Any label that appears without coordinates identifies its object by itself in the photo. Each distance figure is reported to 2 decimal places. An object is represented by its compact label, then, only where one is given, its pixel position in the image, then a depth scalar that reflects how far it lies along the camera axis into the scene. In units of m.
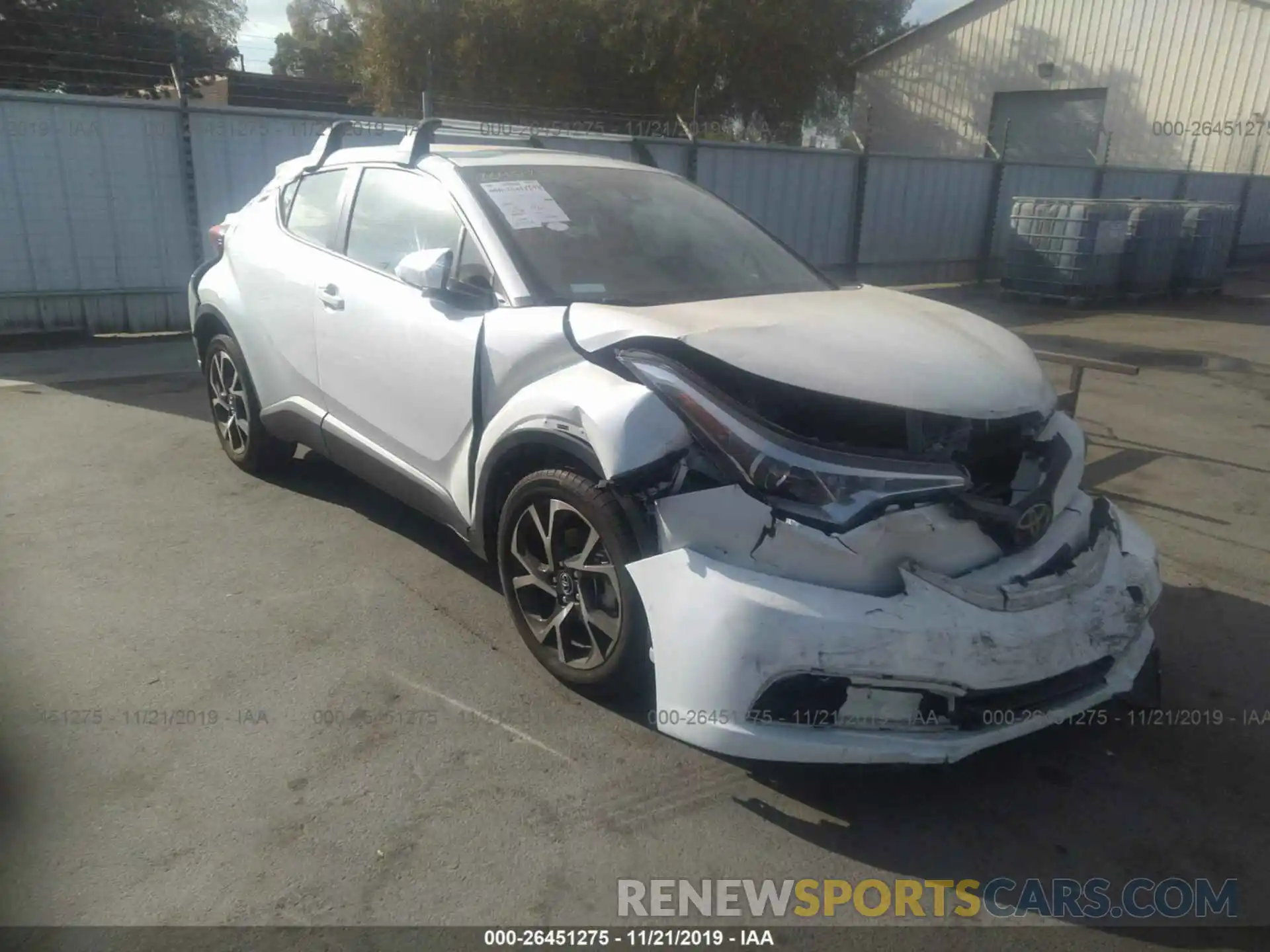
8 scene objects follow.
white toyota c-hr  2.50
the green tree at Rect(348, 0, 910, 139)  23.83
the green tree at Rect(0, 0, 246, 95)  9.63
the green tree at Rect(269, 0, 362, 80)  37.50
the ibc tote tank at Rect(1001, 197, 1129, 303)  13.17
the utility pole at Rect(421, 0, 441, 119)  8.71
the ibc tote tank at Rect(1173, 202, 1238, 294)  14.28
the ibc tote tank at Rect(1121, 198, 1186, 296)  13.55
